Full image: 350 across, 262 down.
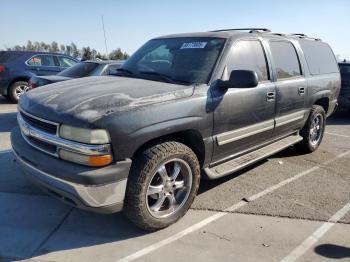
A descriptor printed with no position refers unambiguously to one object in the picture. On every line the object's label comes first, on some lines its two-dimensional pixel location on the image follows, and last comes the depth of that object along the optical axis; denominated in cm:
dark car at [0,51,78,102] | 1120
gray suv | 301
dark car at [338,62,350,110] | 971
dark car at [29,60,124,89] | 771
